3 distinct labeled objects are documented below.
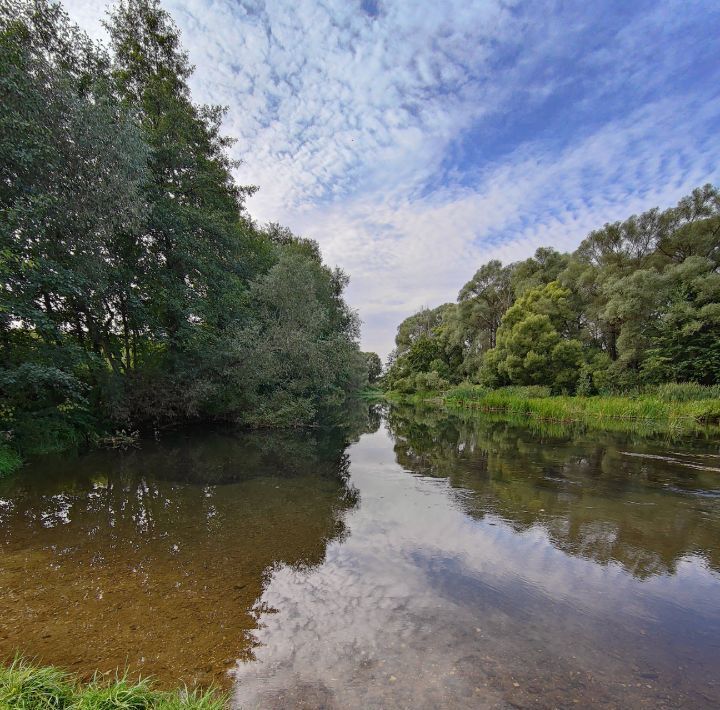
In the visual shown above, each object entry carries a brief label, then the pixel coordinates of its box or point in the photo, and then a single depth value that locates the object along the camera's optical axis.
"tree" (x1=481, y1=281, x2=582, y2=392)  31.31
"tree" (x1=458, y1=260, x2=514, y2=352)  45.44
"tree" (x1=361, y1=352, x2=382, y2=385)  98.26
